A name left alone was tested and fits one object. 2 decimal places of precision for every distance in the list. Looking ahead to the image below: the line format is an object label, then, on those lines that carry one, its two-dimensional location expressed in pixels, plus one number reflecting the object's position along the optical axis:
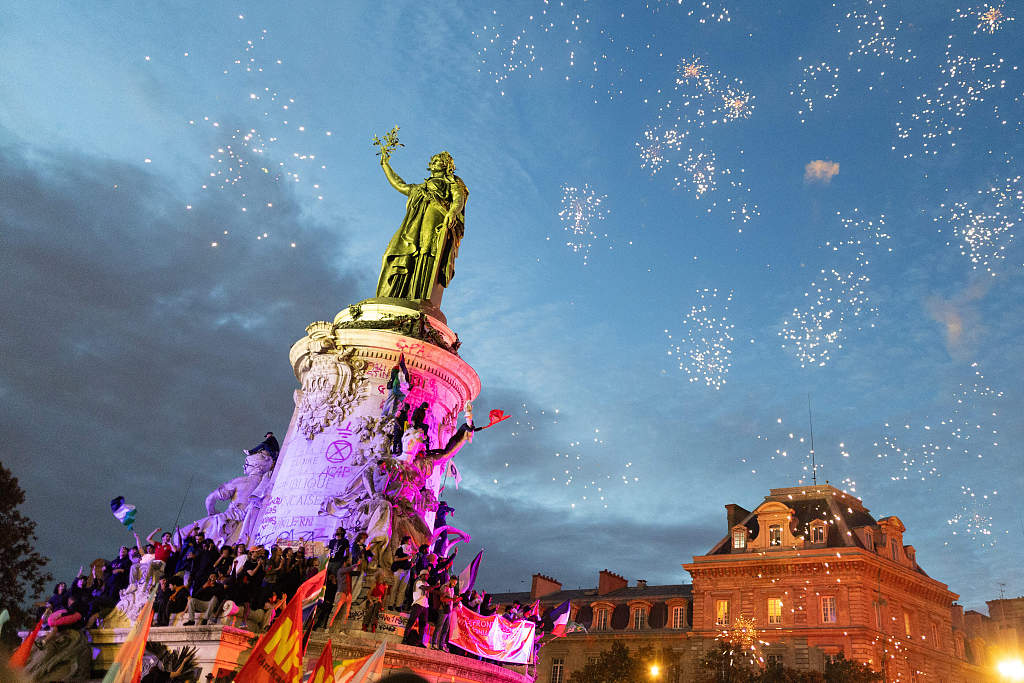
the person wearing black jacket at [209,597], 12.62
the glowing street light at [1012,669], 18.28
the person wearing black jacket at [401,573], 14.34
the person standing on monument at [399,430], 17.36
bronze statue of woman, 21.62
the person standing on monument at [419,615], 14.09
